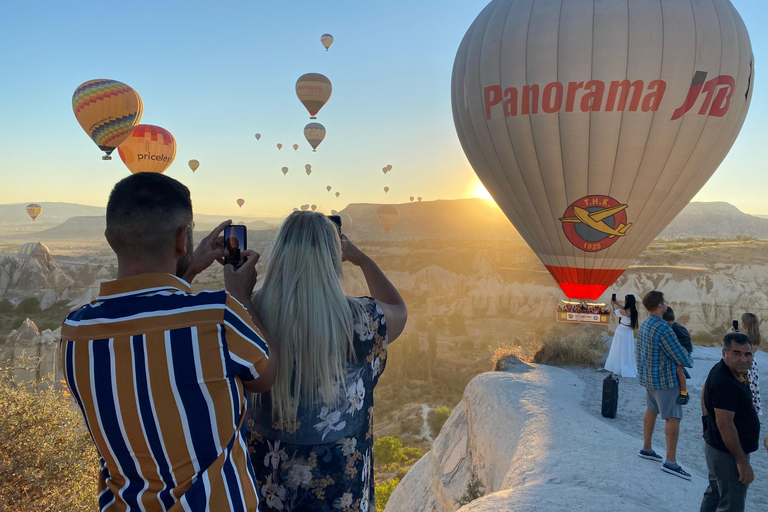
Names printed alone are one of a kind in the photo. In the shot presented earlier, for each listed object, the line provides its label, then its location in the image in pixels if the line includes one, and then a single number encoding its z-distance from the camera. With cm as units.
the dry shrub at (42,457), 645
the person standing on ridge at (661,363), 463
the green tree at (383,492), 1264
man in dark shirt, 345
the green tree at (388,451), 1783
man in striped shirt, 133
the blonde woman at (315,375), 183
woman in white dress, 923
